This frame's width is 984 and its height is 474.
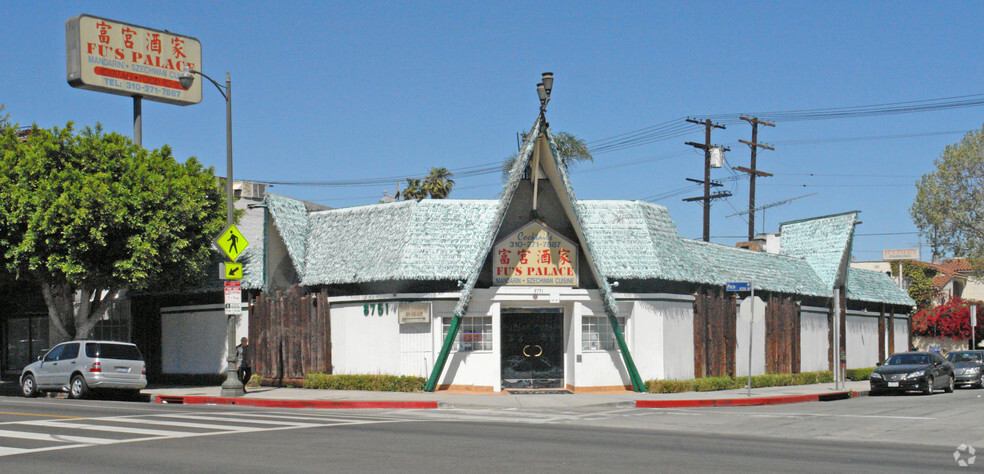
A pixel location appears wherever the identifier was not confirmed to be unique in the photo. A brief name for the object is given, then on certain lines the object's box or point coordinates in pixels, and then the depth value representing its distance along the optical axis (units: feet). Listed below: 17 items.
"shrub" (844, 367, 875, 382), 115.55
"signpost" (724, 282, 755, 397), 84.94
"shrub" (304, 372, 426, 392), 82.58
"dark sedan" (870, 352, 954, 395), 93.35
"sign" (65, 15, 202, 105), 101.50
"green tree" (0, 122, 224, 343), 81.20
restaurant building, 83.05
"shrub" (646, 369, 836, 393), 85.15
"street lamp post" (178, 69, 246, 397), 77.15
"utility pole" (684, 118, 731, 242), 142.51
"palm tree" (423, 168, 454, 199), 167.53
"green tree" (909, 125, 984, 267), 153.17
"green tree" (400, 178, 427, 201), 168.55
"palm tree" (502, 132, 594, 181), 131.34
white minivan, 81.46
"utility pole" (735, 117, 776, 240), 153.58
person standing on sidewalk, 82.89
